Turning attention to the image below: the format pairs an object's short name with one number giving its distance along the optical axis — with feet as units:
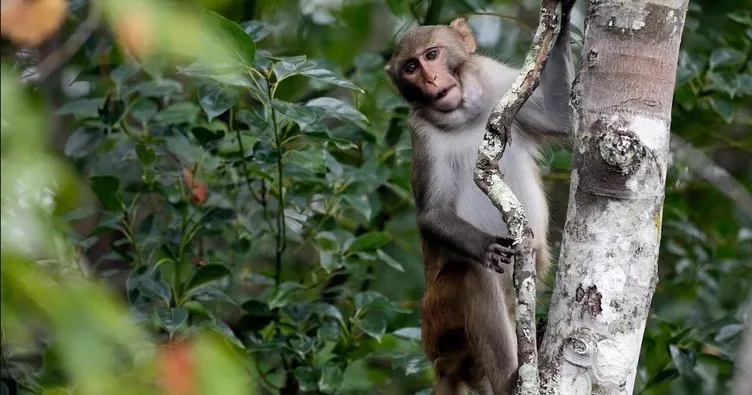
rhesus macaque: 31.71
